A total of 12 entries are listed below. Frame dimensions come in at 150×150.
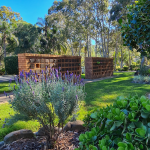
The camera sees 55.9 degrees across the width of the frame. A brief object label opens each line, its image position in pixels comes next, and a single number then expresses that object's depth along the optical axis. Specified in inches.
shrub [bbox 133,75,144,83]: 340.2
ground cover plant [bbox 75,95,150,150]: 33.7
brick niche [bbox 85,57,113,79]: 414.2
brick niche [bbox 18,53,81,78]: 229.6
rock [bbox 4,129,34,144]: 85.4
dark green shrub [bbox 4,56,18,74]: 559.1
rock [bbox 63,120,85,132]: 97.5
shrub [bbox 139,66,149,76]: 371.8
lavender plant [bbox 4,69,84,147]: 74.0
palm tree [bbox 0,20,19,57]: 632.4
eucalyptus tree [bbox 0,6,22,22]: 964.0
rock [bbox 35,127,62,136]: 95.4
